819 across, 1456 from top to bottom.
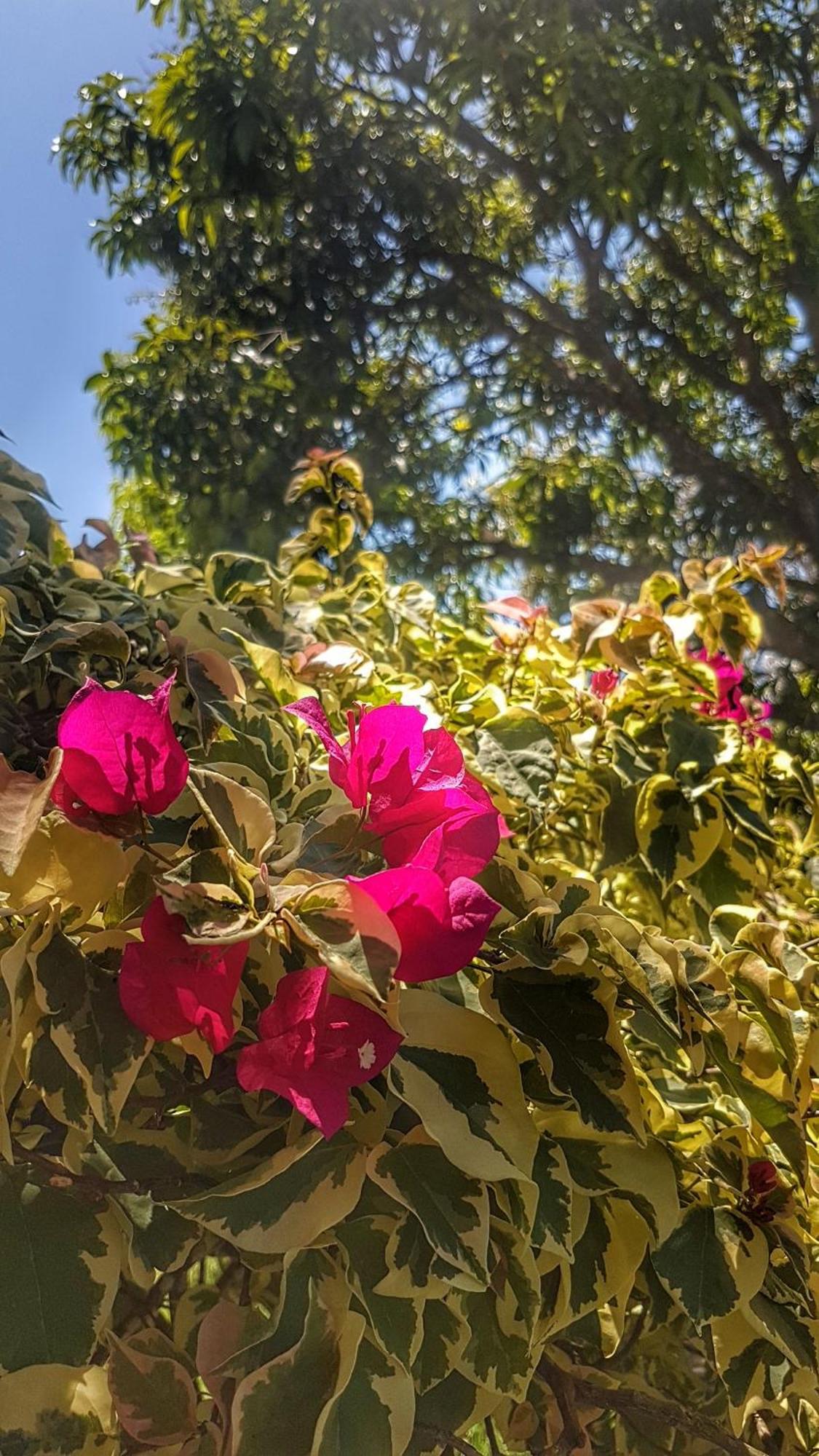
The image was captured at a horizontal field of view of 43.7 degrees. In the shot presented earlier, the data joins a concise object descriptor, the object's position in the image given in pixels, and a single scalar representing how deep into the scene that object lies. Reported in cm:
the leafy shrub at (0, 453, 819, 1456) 27
